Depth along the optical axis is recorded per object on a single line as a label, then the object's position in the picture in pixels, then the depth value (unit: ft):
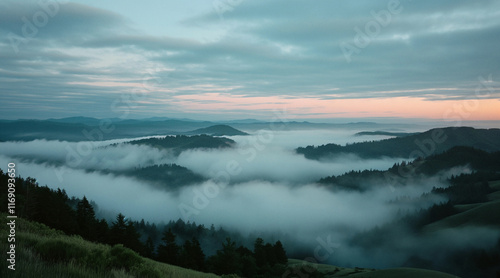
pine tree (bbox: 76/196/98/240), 178.19
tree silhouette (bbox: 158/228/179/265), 203.41
